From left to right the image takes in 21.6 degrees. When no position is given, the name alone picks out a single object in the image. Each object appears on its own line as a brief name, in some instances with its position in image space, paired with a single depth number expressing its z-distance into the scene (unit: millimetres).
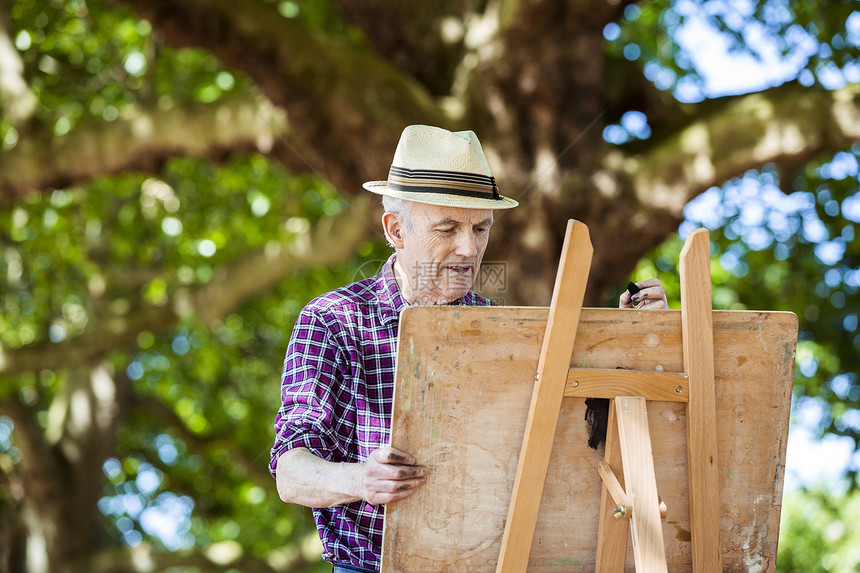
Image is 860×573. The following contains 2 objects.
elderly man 3468
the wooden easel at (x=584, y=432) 3332
